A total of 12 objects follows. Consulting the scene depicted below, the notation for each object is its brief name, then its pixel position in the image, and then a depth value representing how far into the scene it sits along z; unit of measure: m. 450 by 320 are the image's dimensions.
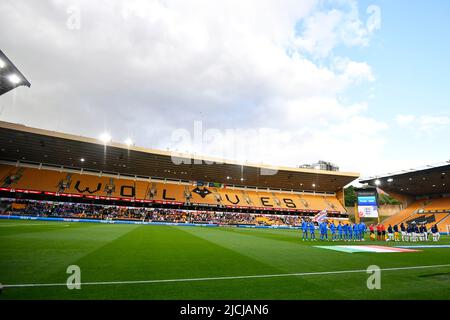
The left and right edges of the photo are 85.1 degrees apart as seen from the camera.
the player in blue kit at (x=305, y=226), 18.64
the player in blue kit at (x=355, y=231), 18.58
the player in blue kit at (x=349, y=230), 19.10
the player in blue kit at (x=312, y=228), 18.28
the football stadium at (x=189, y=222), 5.37
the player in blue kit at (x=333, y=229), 18.40
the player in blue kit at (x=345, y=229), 19.05
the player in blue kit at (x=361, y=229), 18.39
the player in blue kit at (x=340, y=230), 18.66
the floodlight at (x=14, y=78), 15.78
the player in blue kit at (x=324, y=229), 18.08
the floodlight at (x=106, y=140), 35.72
